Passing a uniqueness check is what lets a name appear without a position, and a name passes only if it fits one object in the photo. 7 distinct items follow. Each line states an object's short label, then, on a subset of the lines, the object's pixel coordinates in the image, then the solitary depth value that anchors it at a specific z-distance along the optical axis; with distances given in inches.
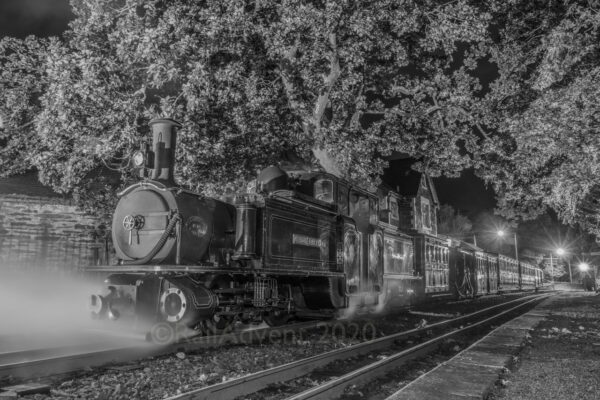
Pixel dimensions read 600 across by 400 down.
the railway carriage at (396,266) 506.6
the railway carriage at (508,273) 1339.8
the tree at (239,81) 474.6
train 260.7
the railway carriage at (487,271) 1085.8
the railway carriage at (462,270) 911.0
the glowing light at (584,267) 1694.1
